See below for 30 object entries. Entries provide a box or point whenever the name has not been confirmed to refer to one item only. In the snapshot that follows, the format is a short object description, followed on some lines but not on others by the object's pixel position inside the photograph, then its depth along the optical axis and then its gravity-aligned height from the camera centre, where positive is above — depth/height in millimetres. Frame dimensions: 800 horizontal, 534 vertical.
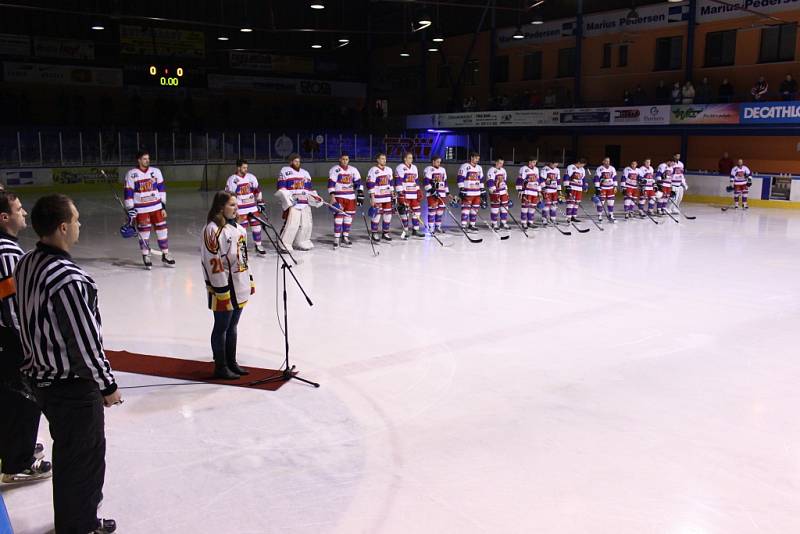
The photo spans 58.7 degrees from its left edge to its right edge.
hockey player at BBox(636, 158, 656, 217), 15977 -424
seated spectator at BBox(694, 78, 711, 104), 20719 +2158
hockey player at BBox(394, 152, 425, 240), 12375 -496
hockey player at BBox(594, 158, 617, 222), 15055 -449
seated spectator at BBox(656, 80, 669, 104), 22769 +2275
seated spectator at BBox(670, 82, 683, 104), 21800 +2175
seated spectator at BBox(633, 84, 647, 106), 23105 +2199
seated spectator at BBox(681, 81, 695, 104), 21438 +2202
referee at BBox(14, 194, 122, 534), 2699 -756
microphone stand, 5098 -1533
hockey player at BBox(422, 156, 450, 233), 12562 -492
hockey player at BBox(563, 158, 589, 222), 14623 -364
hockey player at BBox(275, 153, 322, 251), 10695 -566
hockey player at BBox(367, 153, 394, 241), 11906 -465
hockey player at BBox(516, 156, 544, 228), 13734 -503
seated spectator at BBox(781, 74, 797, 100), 19439 +2186
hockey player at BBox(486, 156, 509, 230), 13383 -459
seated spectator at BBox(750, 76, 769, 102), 19947 +2121
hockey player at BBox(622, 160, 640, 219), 16000 -474
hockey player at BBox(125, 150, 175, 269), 9352 -554
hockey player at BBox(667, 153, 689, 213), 16891 -370
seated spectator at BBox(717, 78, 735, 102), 20969 +2220
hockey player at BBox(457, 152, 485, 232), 13102 -453
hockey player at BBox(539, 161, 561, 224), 14235 -439
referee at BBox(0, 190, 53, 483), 3238 -1041
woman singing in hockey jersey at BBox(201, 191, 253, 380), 4812 -693
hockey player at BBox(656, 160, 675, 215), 16438 -476
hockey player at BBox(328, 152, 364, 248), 11430 -498
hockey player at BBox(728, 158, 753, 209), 17344 -338
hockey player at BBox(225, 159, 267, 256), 10195 -431
